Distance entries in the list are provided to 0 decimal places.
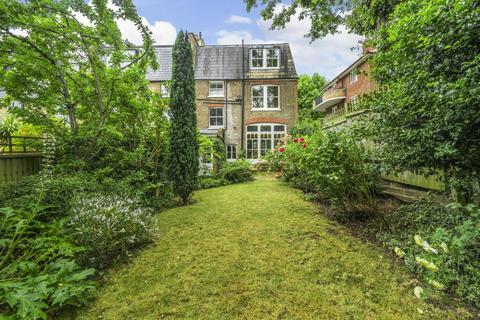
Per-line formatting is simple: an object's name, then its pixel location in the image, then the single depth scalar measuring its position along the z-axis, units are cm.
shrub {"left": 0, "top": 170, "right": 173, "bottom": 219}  329
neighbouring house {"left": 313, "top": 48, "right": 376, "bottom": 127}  1535
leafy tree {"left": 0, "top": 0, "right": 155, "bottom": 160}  354
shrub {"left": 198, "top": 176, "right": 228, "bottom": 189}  866
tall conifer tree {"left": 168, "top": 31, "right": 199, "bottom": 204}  604
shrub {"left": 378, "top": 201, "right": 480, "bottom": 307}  195
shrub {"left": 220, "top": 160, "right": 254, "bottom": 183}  945
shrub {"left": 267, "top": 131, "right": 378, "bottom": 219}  362
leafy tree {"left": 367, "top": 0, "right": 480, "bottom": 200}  225
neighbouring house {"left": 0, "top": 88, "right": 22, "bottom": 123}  1567
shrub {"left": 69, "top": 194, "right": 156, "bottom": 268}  279
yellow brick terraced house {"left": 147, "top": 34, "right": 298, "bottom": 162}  1424
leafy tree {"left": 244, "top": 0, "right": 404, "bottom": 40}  462
